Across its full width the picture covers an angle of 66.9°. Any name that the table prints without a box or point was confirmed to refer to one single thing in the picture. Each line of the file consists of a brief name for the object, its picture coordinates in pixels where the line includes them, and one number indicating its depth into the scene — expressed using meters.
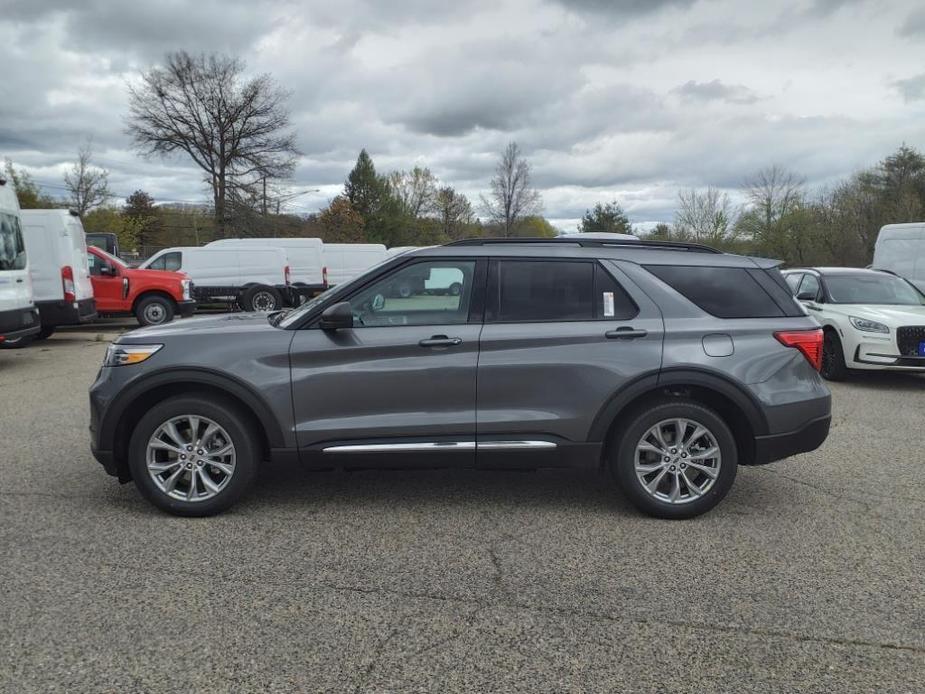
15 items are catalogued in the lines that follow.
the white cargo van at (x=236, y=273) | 20.80
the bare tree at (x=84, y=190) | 43.62
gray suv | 4.09
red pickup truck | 16.19
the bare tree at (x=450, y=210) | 79.62
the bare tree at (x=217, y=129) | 37.56
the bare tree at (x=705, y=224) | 50.03
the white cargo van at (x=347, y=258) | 25.17
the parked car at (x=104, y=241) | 24.82
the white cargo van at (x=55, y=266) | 12.16
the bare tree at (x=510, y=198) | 58.09
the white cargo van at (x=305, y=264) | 22.94
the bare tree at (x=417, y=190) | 80.50
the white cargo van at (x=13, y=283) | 9.47
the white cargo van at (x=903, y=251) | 13.64
